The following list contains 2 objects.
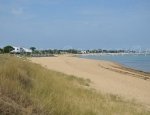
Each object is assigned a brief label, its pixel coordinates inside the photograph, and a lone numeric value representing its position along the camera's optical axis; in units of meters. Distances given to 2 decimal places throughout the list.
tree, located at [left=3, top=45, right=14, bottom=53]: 69.61
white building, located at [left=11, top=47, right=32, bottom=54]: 75.07
